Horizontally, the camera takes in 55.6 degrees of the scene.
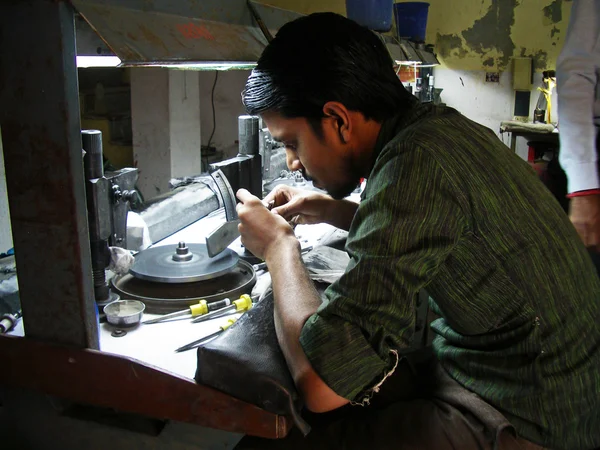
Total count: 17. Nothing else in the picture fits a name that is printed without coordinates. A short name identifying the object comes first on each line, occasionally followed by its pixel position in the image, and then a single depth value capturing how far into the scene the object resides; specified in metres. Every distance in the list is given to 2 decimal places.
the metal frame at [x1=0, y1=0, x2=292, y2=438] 1.10
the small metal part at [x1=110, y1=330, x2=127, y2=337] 1.43
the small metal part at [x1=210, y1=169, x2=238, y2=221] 1.95
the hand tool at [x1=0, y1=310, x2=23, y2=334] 1.40
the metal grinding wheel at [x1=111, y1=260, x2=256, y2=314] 1.59
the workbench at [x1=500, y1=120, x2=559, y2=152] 4.71
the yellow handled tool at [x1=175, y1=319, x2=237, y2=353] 1.36
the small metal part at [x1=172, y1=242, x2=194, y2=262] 1.80
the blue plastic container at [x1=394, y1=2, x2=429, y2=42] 3.70
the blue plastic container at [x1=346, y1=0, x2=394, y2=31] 2.69
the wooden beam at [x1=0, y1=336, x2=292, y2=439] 1.16
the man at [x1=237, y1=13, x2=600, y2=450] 1.03
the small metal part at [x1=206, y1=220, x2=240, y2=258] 1.77
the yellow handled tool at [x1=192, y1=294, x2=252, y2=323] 1.55
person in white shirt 2.01
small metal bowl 1.47
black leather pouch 1.10
